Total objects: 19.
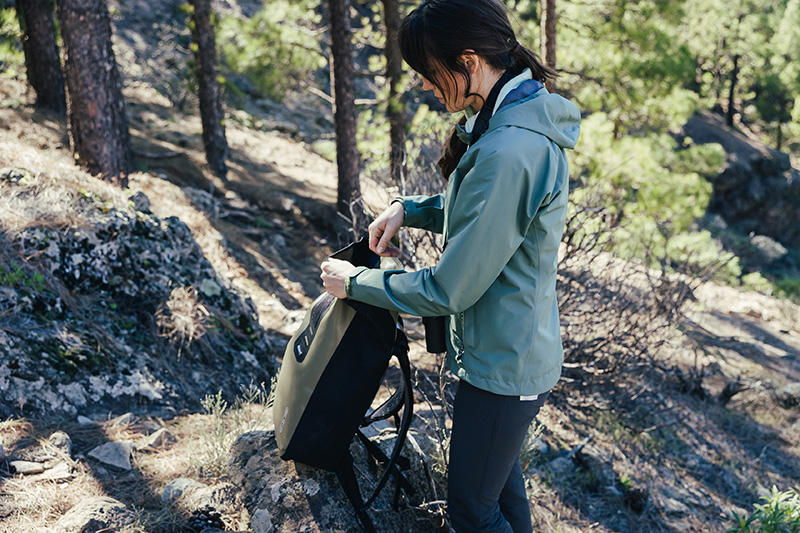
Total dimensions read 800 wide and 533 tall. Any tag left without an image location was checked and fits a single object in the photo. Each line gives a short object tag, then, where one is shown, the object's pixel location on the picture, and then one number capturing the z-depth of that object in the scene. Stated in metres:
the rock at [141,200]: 4.51
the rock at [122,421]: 2.94
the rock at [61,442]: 2.57
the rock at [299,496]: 2.21
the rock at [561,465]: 4.01
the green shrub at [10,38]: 9.39
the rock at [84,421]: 2.89
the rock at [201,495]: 2.35
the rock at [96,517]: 2.07
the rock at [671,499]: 3.99
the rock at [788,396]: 6.54
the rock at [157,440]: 2.82
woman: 1.51
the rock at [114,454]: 2.63
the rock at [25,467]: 2.40
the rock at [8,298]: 3.08
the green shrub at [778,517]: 2.66
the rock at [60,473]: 2.43
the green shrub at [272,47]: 8.72
